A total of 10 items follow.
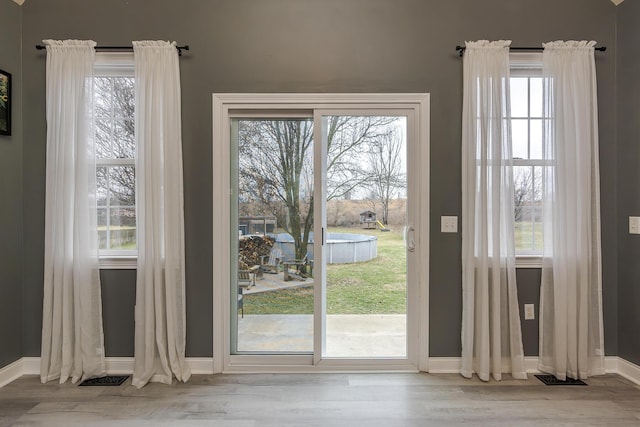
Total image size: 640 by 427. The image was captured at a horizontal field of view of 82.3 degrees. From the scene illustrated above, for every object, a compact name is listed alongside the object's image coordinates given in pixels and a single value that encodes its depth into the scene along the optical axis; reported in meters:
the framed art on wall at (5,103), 2.64
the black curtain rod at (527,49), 2.74
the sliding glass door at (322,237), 2.84
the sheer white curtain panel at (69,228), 2.66
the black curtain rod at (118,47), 2.73
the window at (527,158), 2.89
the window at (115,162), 2.87
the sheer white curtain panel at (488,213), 2.68
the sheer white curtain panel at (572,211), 2.70
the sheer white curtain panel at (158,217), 2.65
